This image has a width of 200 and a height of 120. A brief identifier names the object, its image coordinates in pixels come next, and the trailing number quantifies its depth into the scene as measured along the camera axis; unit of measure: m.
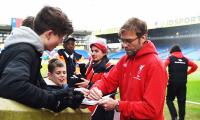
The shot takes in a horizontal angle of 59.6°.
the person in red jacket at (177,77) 4.60
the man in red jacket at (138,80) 1.62
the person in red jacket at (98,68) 2.62
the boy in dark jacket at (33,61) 1.02
